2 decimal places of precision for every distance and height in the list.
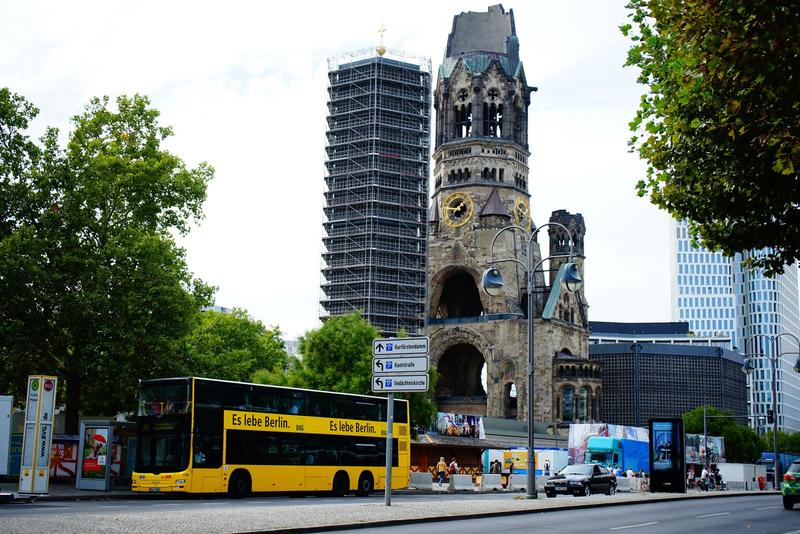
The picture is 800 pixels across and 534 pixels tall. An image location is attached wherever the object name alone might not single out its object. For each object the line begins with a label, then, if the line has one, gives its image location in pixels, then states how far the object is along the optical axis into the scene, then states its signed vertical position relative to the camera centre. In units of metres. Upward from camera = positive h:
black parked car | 40.78 -1.83
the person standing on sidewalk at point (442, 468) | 52.00 -1.69
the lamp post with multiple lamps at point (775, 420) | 58.12 +1.15
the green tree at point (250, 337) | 75.69 +7.55
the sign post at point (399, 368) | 25.20 +1.72
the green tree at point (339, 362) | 66.50 +4.92
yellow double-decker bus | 29.78 -0.18
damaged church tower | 90.88 +17.55
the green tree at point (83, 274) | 37.84 +6.11
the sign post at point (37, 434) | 27.86 -0.08
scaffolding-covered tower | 90.38 +22.46
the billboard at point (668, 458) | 45.31 -0.90
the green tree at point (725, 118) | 15.04 +5.54
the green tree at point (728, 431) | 122.94 +0.95
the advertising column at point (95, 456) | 34.38 -0.84
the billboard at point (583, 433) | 66.44 +0.28
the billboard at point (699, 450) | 74.06 -0.88
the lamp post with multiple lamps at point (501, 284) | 32.19 +4.95
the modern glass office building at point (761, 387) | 197.00 +10.32
